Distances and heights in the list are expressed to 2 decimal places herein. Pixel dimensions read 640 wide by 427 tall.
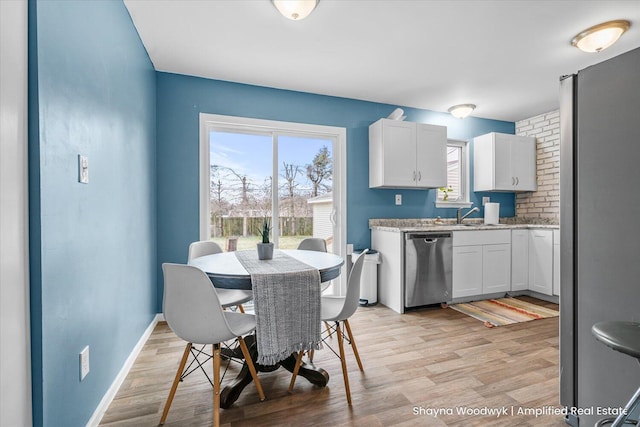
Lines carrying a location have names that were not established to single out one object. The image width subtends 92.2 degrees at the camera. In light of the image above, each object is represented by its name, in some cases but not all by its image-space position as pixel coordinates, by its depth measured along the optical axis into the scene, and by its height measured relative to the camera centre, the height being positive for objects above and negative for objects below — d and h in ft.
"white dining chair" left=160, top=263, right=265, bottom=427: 4.74 -1.60
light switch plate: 4.69 +0.64
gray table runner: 5.20 -1.73
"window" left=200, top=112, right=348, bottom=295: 11.10 +1.10
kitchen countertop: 11.45 -0.61
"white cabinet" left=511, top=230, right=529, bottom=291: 12.76 -2.06
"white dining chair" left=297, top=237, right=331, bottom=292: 9.14 -1.03
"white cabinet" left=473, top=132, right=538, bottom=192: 13.88 +2.22
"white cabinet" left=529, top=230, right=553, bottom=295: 12.14 -2.05
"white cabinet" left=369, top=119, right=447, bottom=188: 12.03 +2.25
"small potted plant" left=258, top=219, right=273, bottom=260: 6.97 -0.90
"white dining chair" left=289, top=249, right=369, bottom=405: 5.75 -2.00
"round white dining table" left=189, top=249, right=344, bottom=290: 5.30 -1.10
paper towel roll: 14.07 -0.09
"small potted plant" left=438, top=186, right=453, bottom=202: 14.07 +0.90
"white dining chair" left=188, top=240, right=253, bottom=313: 7.41 -2.11
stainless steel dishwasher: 10.89 -2.07
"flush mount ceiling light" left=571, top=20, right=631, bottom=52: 7.53 +4.48
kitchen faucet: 13.75 -0.18
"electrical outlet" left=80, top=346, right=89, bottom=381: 4.63 -2.33
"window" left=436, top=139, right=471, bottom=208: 14.56 +1.77
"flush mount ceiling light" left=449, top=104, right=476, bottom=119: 13.12 +4.34
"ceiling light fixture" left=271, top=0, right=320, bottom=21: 6.56 +4.39
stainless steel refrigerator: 4.27 -0.24
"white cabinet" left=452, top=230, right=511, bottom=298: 11.73 -2.03
